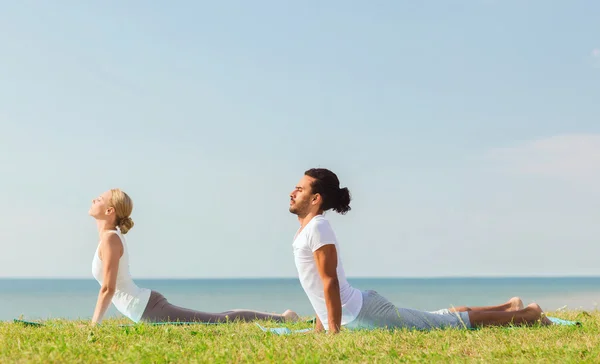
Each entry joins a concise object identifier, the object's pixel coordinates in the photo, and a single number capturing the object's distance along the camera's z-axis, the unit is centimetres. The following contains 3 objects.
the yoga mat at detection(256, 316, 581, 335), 727
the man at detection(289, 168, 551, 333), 682
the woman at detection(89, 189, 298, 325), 802
